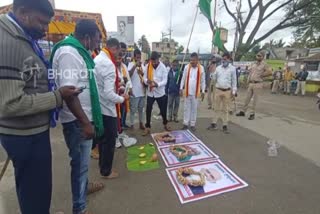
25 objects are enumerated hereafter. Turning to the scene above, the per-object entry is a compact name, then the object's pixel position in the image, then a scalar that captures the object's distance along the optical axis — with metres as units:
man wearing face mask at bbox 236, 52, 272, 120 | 7.54
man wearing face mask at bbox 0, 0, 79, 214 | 1.46
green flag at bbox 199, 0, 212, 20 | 7.00
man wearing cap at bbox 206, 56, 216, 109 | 8.79
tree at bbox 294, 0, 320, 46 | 21.84
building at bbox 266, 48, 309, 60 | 37.84
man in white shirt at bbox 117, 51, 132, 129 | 3.93
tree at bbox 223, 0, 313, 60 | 21.91
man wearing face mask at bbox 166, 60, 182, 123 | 6.79
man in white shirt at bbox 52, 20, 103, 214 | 2.01
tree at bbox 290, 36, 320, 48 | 36.85
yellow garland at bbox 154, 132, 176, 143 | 5.14
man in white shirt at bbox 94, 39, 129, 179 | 3.06
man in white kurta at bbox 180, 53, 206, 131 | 5.83
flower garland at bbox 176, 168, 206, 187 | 3.28
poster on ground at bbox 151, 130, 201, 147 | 5.05
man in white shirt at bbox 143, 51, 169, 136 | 5.56
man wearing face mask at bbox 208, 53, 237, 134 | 6.04
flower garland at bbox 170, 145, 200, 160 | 4.23
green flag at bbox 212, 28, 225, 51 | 9.11
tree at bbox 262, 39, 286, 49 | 66.28
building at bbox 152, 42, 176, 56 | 49.94
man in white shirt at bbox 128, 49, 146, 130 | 5.71
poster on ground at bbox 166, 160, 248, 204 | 3.08
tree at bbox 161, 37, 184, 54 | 67.05
